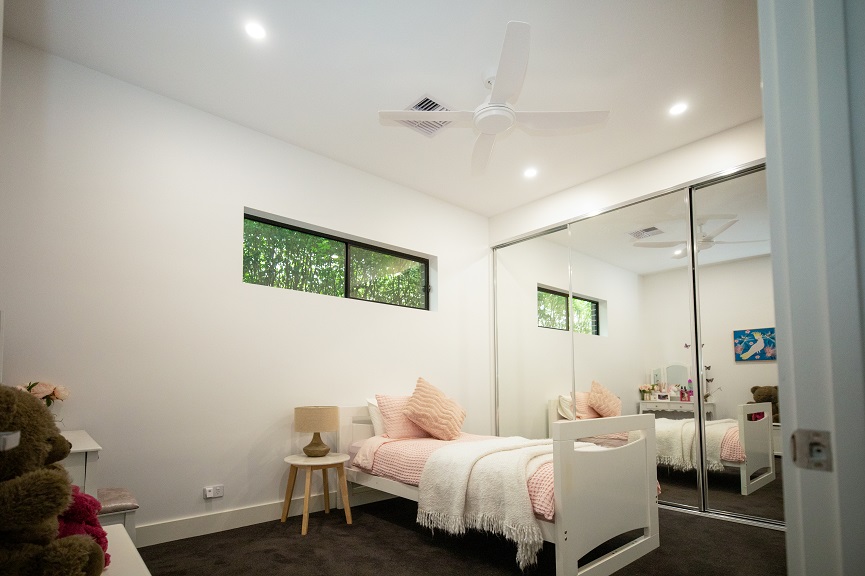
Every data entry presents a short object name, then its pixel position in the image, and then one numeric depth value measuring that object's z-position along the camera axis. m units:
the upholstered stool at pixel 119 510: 2.41
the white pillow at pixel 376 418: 4.07
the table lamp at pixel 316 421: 3.58
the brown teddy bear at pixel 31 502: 0.81
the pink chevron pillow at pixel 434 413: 3.95
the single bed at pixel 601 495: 2.39
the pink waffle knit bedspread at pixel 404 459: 3.28
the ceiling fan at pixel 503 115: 2.51
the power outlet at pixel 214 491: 3.36
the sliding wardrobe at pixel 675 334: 3.64
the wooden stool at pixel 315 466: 3.40
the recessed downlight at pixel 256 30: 2.81
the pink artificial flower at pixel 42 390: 2.65
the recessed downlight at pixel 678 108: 3.55
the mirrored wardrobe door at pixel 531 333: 4.83
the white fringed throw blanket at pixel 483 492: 2.53
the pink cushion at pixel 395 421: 3.96
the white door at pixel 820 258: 0.66
